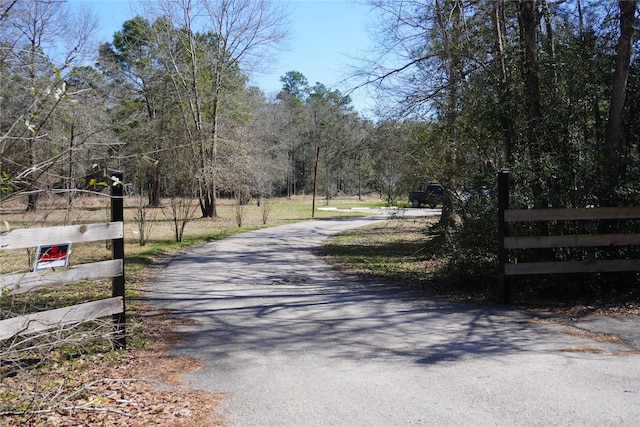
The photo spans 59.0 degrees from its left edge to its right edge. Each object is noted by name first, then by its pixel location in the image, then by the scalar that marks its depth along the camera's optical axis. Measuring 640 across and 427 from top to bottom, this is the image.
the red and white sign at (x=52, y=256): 5.14
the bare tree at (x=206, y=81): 29.62
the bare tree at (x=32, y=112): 4.12
